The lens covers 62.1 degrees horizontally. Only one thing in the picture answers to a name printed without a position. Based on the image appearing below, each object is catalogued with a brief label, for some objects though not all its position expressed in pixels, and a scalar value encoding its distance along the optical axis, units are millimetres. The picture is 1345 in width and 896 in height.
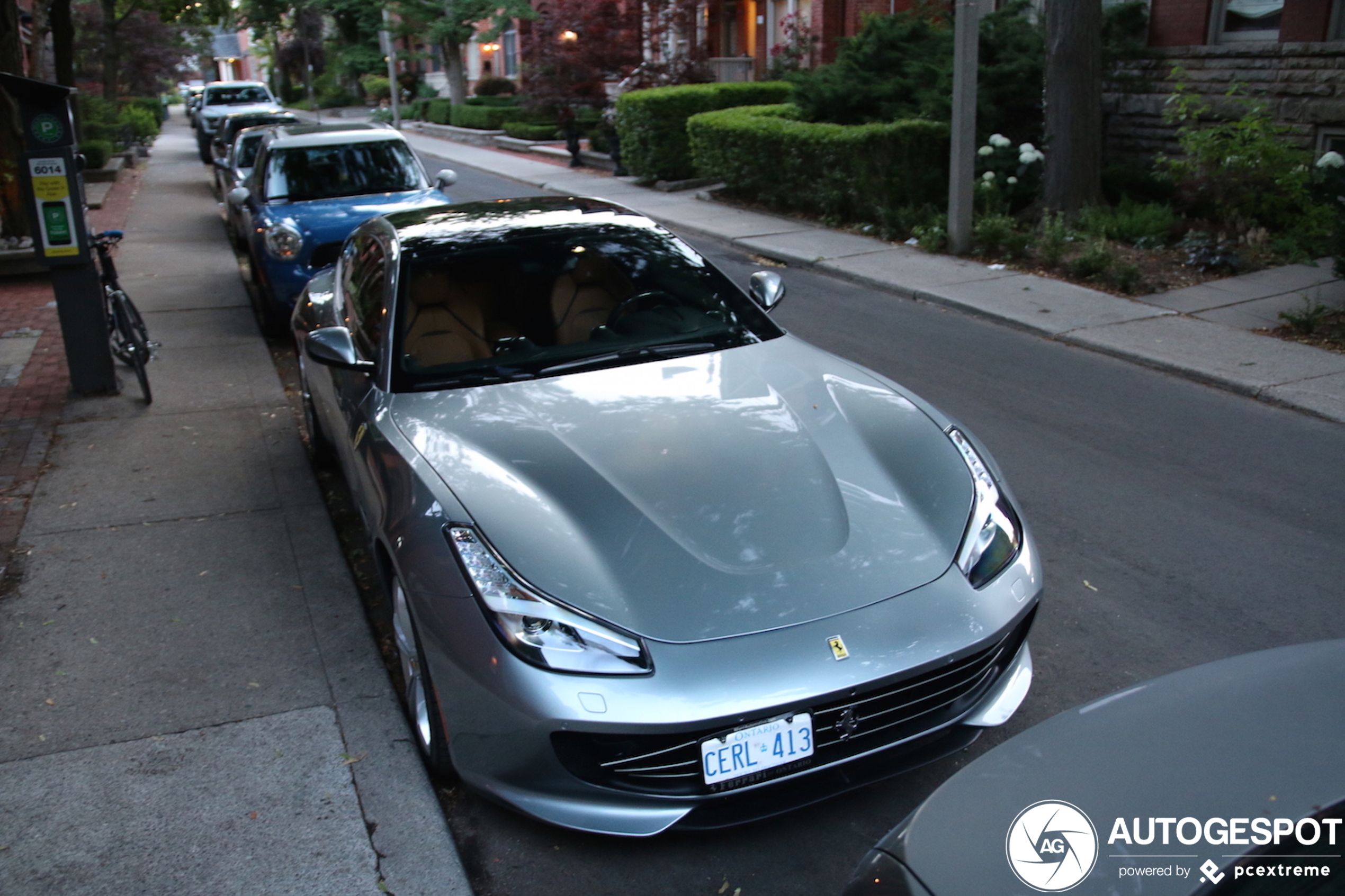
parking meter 7164
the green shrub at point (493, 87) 39750
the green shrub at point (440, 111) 36375
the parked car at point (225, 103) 27125
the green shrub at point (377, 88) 48344
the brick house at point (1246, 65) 12109
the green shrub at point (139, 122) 30281
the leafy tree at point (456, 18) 34625
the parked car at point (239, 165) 14000
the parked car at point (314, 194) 9266
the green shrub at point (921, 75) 14430
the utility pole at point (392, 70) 35000
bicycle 7566
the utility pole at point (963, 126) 11359
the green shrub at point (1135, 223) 11797
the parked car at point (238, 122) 20078
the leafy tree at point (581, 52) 27250
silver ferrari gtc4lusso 2916
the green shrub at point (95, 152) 21312
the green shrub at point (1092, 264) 10539
